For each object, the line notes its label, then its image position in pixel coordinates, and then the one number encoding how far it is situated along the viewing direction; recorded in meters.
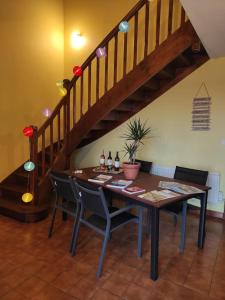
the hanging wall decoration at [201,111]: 3.34
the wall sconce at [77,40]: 4.67
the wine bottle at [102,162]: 3.24
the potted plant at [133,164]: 2.68
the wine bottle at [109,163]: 3.16
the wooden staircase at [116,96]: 2.81
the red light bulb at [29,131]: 3.08
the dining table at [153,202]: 1.92
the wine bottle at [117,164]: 3.08
